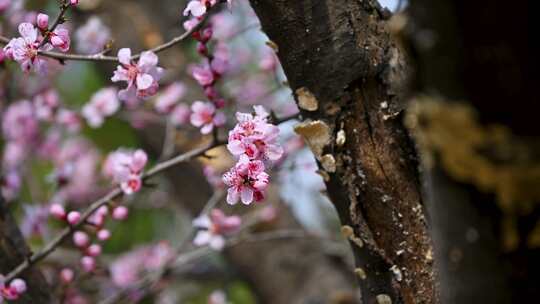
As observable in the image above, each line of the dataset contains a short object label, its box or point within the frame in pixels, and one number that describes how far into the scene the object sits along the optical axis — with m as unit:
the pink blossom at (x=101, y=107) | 4.79
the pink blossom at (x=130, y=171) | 3.24
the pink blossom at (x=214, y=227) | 4.14
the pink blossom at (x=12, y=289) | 2.99
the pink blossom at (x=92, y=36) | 4.91
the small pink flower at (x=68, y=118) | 5.11
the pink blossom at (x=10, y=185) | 4.66
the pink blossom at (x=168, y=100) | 4.68
